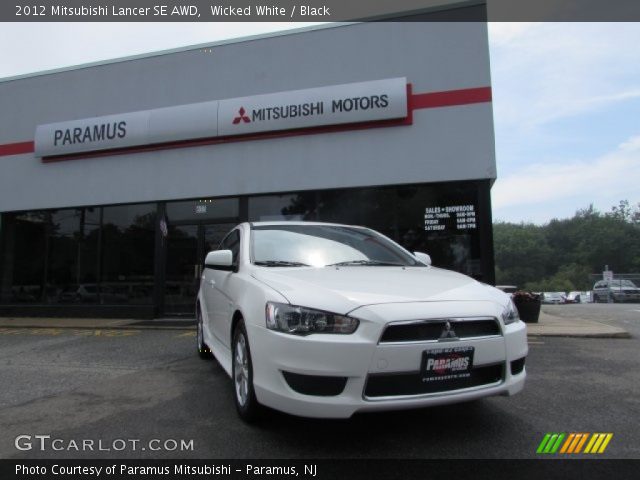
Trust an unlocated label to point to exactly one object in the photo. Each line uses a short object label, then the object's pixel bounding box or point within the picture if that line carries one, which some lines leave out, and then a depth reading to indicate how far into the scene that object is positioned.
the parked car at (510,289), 11.48
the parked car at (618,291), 33.78
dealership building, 10.34
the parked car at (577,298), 47.70
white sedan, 2.88
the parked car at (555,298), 49.83
